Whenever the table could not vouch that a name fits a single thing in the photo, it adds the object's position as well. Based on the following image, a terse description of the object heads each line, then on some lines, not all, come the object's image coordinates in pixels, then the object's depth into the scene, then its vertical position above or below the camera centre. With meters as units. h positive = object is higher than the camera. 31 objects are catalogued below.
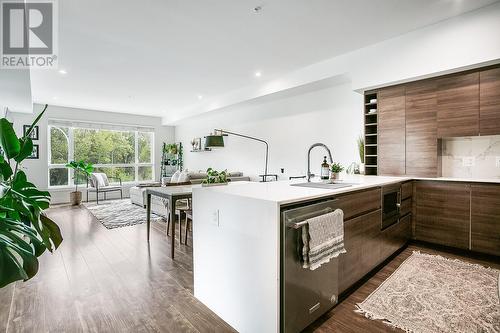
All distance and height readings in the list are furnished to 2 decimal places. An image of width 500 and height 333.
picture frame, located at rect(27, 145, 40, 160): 6.74 +0.31
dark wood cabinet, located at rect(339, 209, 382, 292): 2.01 -0.75
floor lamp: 4.41 +0.42
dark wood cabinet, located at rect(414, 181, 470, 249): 2.95 -0.60
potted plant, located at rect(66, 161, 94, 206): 6.64 -0.21
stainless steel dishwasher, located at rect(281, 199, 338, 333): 1.48 -0.76
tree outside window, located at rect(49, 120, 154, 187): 7.20 +0.46
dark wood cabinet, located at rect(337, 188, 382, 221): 1.98 -0.33
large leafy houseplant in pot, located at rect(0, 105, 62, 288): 0.87 -0.23
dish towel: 1.55 -0.49
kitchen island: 1.48 -0.54
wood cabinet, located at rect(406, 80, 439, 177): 3.29 +0.49
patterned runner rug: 1.75 -1.10
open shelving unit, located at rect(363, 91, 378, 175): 3.94 +0.52
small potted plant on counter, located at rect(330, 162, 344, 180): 2.58 -0.06
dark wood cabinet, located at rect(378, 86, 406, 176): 3.57 +0.50
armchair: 6.82 -0.54
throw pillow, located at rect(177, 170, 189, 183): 5.53 -0.29
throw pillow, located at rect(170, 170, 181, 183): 6.45 -0.34
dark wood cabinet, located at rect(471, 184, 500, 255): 2.75 -0.61
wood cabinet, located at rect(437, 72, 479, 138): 2.96 +0.74
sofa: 4.79 -0.71
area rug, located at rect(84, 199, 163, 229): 4.71 -1.08
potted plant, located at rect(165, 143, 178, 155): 8.96 +0.56
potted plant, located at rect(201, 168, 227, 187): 2.43 -0.14
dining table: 3.01 -0.38
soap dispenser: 2.54 -0.07
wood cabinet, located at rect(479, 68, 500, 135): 2.81 +0.73
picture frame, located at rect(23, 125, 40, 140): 6.63 +0.86
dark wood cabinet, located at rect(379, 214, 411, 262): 2.60 -0.84
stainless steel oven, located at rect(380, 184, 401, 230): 2.61 -0.45
